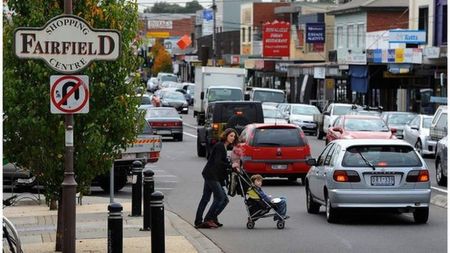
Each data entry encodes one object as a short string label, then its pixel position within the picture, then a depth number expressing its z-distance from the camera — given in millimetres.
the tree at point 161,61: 137875
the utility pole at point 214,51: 94000
